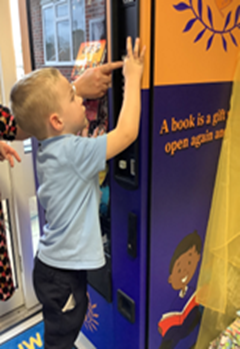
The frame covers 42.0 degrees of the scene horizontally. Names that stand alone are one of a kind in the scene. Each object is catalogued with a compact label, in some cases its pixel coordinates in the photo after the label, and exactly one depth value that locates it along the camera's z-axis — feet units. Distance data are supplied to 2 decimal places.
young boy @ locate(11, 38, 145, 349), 3.26
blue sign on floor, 5.83
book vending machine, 3.40
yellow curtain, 4.50
